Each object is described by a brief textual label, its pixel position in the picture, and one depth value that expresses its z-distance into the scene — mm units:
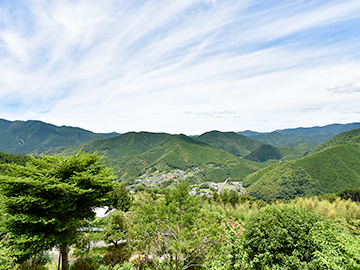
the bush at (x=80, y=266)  12793
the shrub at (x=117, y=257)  14695
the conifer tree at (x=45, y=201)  9430
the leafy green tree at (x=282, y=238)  6891
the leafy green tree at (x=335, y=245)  5173
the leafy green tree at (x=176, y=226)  9953
